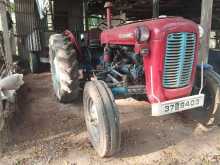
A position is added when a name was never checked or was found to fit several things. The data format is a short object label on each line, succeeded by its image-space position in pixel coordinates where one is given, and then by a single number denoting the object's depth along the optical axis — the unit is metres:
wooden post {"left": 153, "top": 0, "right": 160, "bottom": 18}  3.82
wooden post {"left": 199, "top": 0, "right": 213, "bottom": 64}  2.77
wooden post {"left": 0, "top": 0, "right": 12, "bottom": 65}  3.11
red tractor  1.81
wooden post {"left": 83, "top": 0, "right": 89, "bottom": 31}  5.06
